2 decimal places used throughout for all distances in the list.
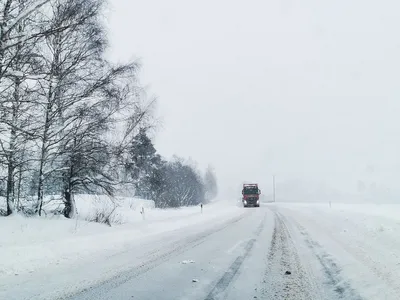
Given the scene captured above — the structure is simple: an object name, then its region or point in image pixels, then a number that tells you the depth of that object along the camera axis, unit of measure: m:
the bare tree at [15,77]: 7.96
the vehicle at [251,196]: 47.38
